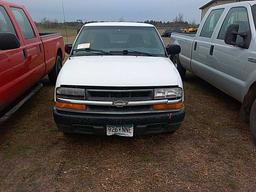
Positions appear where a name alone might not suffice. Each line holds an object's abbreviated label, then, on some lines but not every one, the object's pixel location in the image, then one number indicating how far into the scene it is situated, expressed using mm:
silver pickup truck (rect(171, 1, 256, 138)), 3185
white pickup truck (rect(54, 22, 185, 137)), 2580
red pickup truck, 2820
